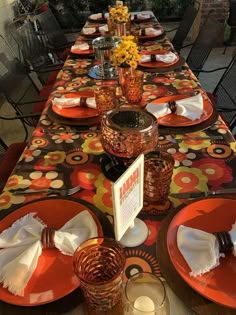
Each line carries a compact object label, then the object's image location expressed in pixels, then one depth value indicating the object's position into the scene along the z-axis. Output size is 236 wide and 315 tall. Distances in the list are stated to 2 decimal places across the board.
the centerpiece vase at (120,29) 2.08
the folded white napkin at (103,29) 2.56
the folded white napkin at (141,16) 2.90
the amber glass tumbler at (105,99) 1.21
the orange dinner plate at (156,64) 1.79
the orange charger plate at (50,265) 0.65
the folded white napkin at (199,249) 0.68
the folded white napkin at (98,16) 2.98
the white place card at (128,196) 0.61
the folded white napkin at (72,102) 1.35
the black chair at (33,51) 2.43
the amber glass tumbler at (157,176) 0.84
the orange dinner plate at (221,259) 0.65
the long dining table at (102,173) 0.65
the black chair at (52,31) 3.00
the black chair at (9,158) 1.48
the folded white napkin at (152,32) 2.37
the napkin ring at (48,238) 0.75
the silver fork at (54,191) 0.94
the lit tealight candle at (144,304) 0.60
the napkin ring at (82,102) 1.36
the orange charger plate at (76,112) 1.31
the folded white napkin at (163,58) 1.83
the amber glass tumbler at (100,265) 0.61
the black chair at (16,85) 1.87
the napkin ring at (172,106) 1.26
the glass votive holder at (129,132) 0.86
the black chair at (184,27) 2.96
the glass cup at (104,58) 1.76
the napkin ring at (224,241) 0.71
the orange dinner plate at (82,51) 2.10
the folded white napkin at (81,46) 2.17
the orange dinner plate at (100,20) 2.93
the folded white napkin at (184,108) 1.23
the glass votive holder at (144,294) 0.60
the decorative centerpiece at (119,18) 2.07
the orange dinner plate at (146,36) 2.33
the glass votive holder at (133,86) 1.33
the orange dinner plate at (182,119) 1.20
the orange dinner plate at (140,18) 2.86
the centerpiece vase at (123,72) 1.37
